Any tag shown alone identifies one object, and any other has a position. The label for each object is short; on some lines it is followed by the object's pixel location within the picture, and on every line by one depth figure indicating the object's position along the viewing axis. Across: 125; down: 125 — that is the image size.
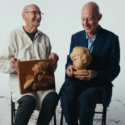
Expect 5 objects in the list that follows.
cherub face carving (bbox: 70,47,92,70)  3.14
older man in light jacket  3.12
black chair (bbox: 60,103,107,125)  3.51
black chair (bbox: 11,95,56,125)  3.60
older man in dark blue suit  3.07
